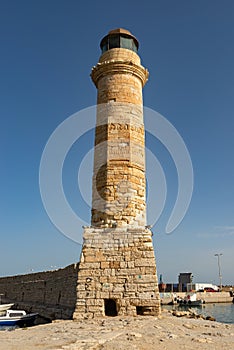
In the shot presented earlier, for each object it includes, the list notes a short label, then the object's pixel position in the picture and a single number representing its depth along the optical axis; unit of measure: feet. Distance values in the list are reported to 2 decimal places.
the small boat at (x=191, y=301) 119.24
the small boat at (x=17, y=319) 40.45
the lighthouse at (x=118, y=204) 28.57
